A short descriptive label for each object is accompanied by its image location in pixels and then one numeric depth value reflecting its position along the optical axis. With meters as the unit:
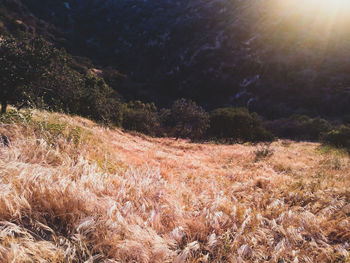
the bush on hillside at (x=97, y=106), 30.10
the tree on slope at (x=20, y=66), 13.71
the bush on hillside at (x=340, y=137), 18.87
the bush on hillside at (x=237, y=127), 35.81
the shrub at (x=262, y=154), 8.09
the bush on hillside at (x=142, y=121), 38.94
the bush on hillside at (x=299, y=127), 36.46
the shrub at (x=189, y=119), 35.19
